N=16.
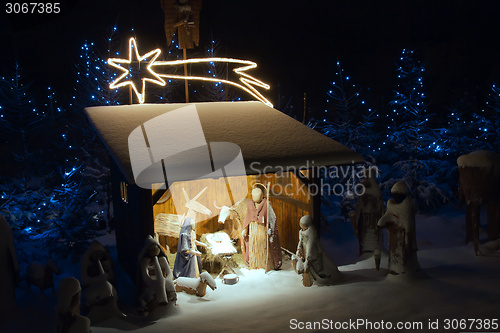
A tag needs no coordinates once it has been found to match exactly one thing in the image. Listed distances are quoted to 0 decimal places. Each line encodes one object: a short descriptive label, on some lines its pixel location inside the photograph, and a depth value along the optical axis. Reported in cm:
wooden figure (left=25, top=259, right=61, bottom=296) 792
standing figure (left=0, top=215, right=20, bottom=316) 685
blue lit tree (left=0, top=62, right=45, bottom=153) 1297
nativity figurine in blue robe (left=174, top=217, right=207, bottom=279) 800
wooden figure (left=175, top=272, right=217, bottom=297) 723
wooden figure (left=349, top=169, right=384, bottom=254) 877
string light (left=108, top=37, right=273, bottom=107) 896
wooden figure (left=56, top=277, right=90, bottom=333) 490
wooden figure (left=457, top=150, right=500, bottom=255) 887
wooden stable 708
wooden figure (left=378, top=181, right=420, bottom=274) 722
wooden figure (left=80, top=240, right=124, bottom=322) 626
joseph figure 879
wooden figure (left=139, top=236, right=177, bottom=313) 640
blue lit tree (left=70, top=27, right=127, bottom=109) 1414
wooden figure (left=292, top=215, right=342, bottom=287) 751
